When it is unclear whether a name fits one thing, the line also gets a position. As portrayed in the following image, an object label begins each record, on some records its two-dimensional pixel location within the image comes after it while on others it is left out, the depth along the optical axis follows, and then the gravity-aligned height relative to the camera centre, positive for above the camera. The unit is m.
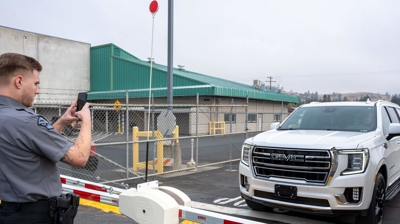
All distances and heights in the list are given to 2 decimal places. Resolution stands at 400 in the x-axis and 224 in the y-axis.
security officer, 2.00 -0.25
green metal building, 24.84 +1.75
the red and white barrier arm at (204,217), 2.42 -0.80
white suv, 4.36 -0.77
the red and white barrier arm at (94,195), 3.05 -0.83
